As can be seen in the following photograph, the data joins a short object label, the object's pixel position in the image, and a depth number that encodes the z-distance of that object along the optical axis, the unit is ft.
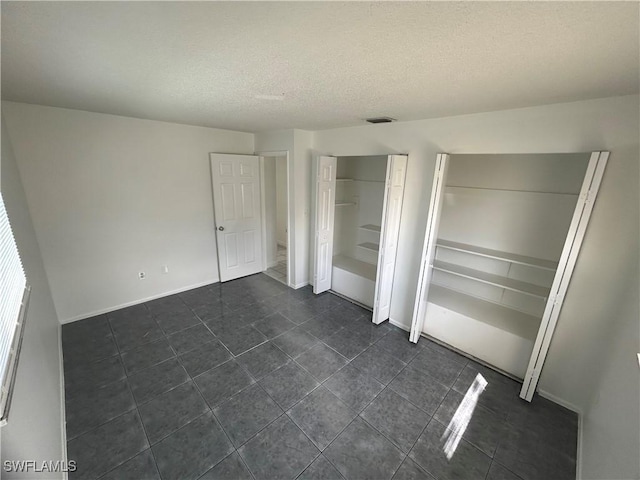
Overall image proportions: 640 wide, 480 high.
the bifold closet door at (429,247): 8.07
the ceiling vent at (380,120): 8.76
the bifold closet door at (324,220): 11.56
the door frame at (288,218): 12.48
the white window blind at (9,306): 3.45
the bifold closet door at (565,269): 5.81
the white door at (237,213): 12.98
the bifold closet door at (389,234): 9.18
